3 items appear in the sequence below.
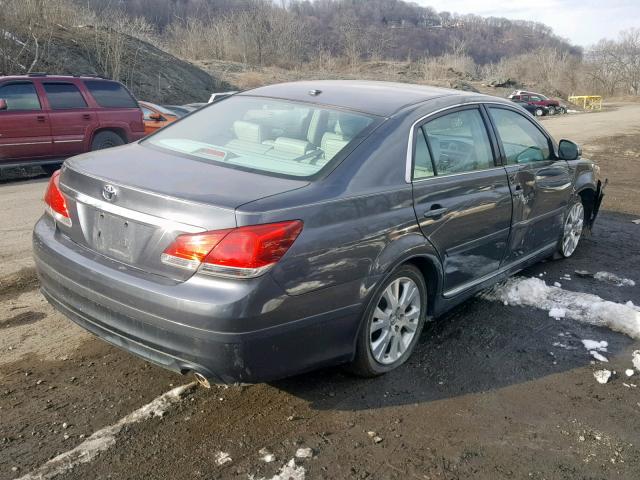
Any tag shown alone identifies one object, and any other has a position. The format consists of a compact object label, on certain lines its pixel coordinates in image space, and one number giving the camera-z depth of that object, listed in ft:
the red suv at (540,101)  137.91
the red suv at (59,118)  34.47
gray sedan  9.32
